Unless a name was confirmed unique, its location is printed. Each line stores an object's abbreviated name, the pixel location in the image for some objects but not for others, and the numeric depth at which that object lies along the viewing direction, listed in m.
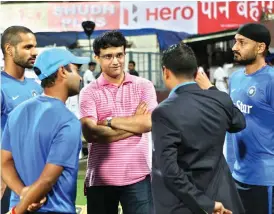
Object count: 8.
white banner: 20.75
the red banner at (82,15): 21.12
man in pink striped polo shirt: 6.14
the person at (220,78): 25.56
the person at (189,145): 4.64
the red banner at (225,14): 20.82
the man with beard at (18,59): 6.75
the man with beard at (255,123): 6.31
